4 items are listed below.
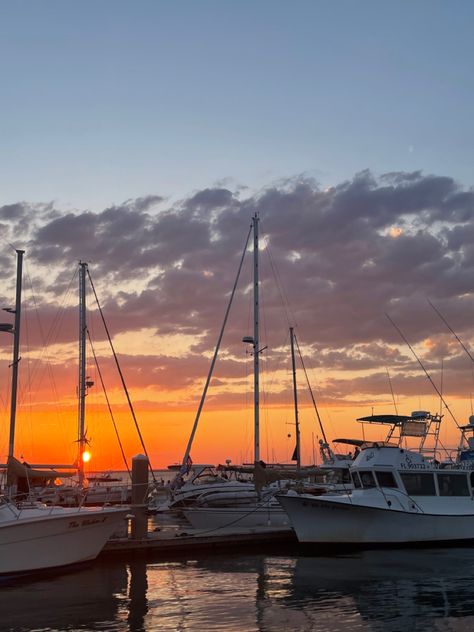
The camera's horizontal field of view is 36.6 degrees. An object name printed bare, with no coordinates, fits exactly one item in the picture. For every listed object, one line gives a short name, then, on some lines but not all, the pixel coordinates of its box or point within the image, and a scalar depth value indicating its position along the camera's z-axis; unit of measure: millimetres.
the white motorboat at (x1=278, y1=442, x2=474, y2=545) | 29125
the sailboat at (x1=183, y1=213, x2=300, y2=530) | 35281
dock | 26469
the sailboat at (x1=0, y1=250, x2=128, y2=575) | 22172
